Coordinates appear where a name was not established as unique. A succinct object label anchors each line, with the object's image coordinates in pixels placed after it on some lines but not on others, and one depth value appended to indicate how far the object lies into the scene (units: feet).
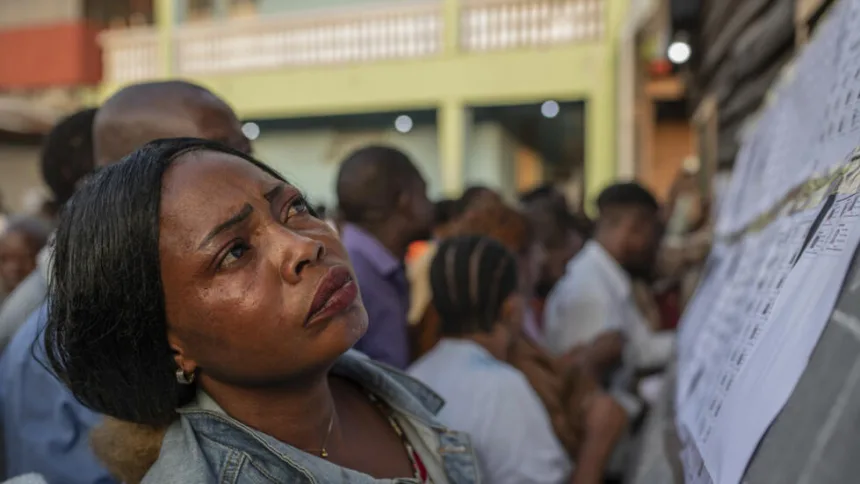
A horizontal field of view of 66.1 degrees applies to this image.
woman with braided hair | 5.94
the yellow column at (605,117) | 27.12
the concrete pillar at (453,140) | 29.76
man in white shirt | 9.22
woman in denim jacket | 3.32
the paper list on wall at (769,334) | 2.68
